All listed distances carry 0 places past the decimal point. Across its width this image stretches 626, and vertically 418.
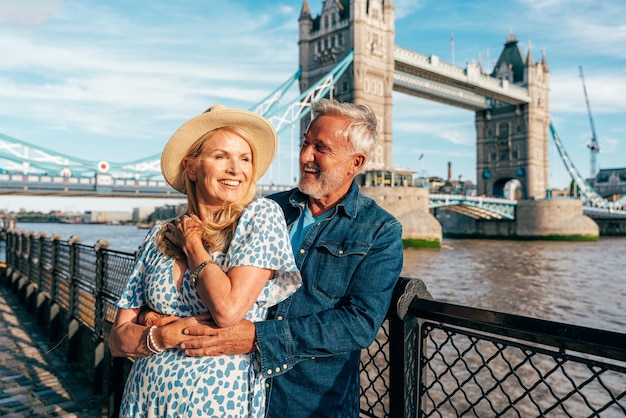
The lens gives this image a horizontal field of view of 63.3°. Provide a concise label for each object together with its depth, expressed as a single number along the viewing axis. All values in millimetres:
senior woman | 1379
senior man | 1436
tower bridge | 30109
